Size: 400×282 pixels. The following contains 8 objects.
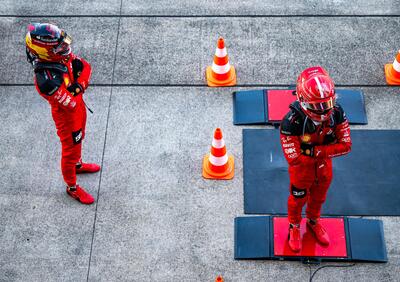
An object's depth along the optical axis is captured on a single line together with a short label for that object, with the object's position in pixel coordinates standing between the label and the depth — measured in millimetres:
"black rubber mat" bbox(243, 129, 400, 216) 6633
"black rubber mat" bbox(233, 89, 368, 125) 7359
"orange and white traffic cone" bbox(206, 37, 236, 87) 7492
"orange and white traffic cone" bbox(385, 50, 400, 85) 7590
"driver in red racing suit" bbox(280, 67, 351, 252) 5090
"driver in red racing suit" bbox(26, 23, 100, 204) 5742
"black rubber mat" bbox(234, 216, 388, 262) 6219
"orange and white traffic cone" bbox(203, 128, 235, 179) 6598
